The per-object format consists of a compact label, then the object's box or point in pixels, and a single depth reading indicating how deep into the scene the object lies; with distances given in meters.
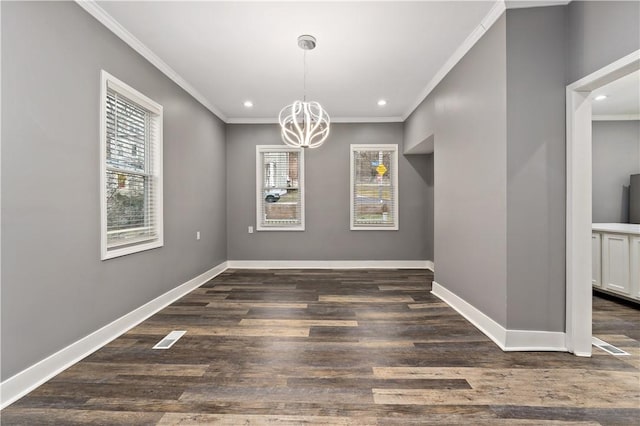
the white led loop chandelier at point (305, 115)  2.86
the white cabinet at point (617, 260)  3.32
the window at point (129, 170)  2.60
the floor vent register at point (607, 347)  2.34
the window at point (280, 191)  5.67
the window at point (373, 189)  5.66
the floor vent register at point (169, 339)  2.51
